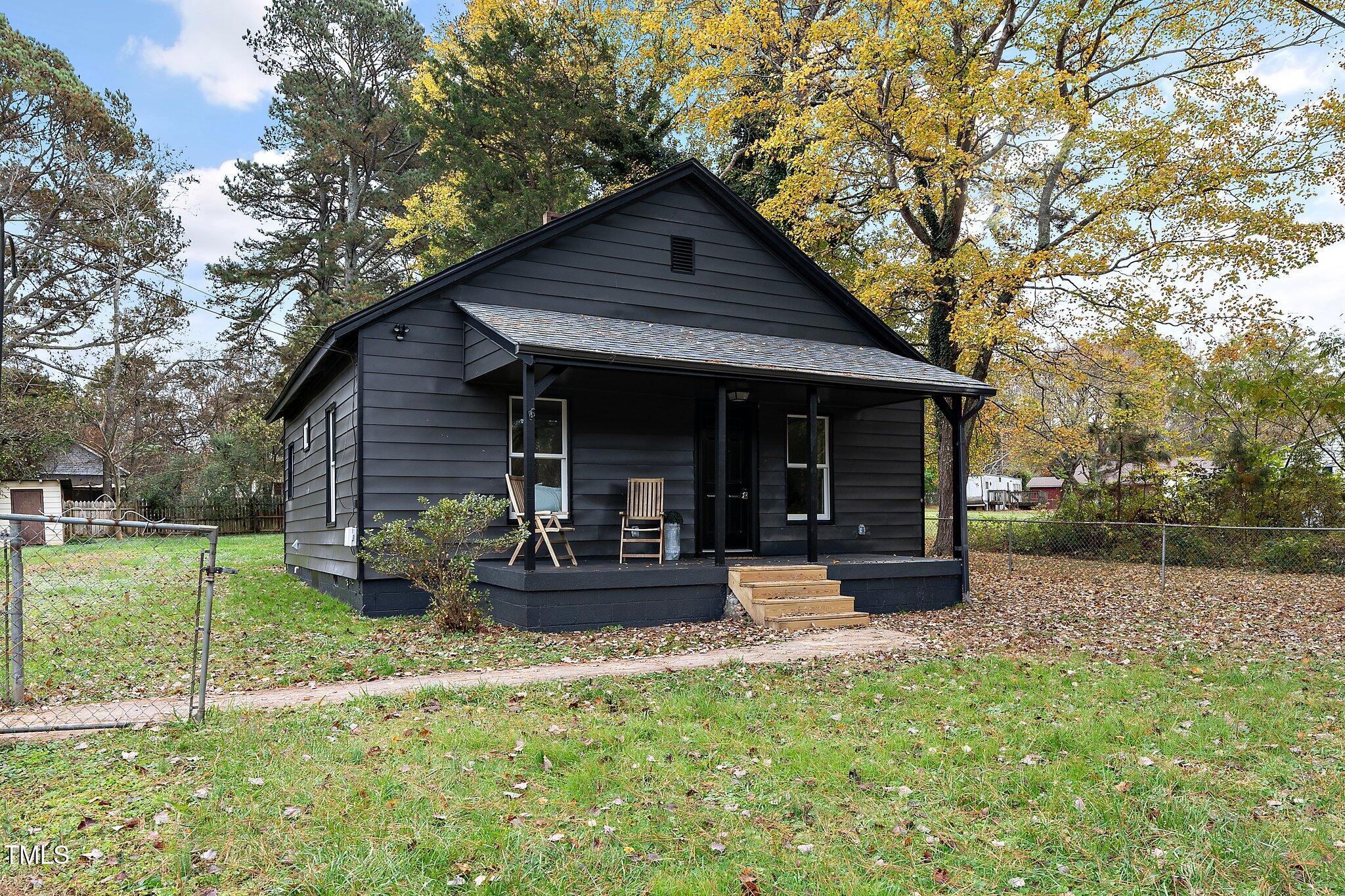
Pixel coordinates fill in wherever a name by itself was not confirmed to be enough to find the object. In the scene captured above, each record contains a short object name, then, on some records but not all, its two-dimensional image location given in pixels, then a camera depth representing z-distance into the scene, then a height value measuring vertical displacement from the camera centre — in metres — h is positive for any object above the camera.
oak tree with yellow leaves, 13.37 +5.66
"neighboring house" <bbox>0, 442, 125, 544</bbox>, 26.59 -0.13
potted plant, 10.34 -0.75
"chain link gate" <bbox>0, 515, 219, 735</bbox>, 4.90 -1.41
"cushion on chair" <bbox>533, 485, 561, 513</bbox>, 10.44 -0.25
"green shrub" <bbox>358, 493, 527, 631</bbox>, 8.27 -0.75
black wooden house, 9.41 +0.95
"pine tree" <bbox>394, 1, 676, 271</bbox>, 20.66 +8.82
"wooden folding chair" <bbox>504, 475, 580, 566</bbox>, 9.90 -0.52
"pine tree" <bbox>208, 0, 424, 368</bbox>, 26.56 +10.29
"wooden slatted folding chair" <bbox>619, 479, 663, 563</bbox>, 10.60 -0.41
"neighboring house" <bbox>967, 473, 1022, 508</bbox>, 43.94 -0.73
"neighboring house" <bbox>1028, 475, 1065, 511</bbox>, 49.38 -0.78
